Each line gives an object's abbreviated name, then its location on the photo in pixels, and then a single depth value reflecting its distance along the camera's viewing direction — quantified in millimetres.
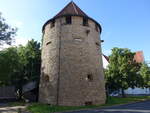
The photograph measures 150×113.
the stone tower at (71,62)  12224
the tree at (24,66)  14744
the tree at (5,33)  13922
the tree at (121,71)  18663
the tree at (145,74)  21671
